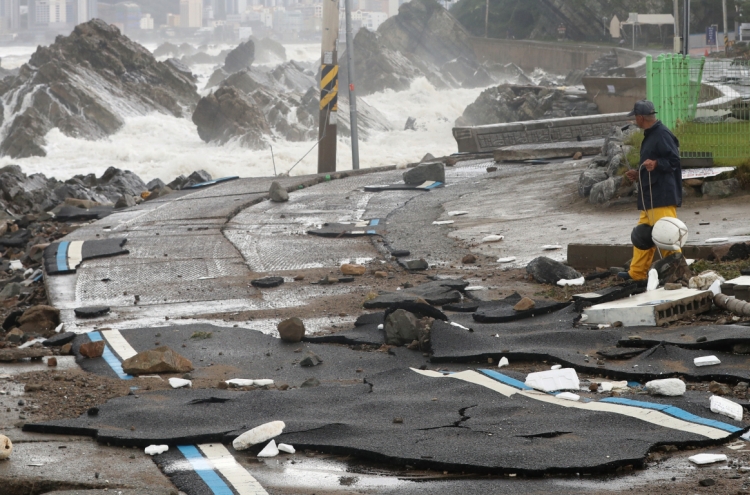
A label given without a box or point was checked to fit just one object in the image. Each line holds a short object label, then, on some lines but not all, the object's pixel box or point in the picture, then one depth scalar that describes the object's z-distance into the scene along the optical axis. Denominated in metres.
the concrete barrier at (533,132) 42.87
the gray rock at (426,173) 33.00
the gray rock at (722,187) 23.47
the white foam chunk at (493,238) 22.83
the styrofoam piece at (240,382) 12.67
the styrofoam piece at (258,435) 9.72
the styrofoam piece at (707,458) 8.59
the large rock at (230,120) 75.19
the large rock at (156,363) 13.30
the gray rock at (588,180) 26.22
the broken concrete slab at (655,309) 13.91
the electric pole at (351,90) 40.53
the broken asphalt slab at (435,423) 9.00
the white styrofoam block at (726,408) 9.68
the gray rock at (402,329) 14.37
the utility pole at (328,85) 38.34
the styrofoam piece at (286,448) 9.62
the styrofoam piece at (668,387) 10.58
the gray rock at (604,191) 24.98
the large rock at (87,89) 77.37
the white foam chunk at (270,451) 9.55
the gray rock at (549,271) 18.00
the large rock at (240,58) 179.74
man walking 16.17
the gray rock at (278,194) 30.36
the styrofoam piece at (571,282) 17.62
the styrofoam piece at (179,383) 12.51
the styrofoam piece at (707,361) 11.70
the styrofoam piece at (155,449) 9.70
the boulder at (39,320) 16.69
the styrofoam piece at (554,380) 11.33
